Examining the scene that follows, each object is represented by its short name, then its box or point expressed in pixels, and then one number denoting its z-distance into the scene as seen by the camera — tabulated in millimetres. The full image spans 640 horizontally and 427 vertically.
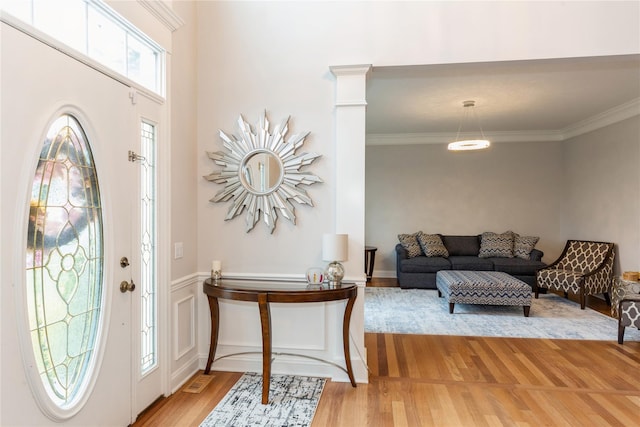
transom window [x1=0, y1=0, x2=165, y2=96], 1688
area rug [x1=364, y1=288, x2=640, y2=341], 4168
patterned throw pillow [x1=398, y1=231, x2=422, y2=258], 6848
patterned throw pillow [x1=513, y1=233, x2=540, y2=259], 6652
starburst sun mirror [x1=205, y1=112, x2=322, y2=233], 3004
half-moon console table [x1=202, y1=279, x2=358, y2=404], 2576
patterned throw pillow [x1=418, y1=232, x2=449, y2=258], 6828
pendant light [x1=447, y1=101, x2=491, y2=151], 5191
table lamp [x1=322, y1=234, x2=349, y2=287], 2736
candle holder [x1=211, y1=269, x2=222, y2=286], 2983
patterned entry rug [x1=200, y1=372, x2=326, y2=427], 2340
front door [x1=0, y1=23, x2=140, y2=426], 1518
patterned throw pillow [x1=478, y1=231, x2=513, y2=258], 6758
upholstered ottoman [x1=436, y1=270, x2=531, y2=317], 4770
